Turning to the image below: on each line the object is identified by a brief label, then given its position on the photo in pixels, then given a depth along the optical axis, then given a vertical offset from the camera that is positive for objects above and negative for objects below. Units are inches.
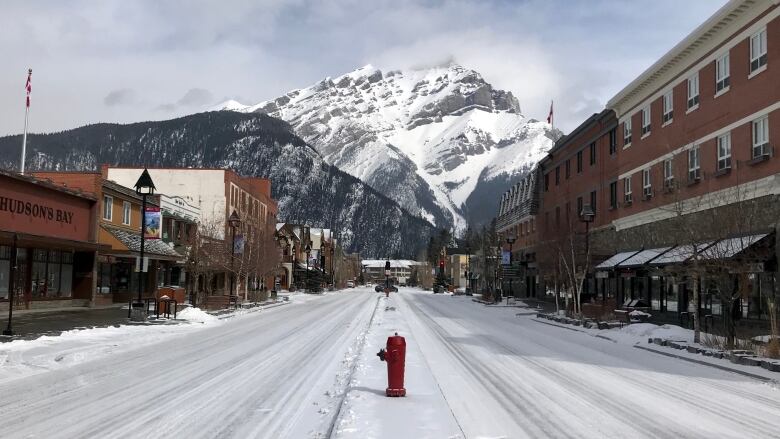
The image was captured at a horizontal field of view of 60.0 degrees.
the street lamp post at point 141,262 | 1061.8 +6.1
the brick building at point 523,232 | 2580.0 +171.6
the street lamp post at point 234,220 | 1662.2 +117.0
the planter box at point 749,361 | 633.0 -77.7
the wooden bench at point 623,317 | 1145.5 -69.5
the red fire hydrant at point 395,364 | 424.5 -58.3
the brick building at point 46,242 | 1128.2 +37.0
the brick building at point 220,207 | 2058.3 +228.1
